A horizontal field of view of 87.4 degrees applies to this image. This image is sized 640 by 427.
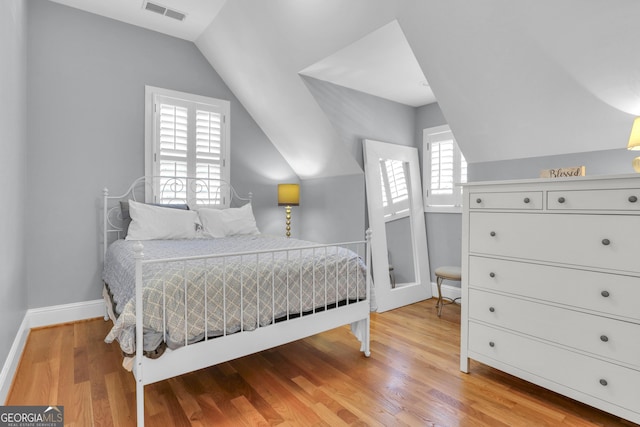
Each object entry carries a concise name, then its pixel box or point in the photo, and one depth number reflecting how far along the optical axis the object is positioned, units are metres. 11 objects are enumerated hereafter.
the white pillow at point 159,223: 2.96
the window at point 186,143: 3.45
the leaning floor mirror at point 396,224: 3.50
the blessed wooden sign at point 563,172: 1.91
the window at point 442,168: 3.64
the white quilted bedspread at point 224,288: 1.59
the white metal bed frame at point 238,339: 1.54
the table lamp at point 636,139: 1.76
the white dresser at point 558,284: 1.57
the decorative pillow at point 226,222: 3.31
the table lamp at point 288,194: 4.09
